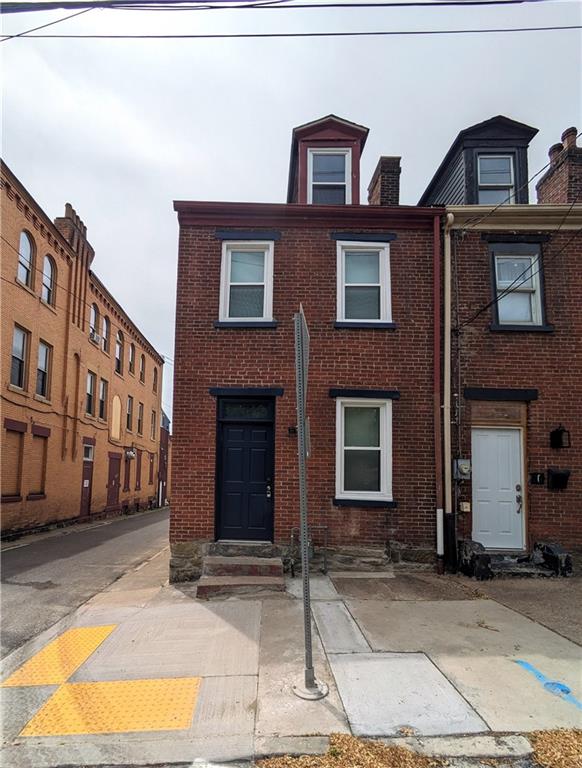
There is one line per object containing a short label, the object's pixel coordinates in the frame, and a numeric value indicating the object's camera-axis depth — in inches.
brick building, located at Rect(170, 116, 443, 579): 327.3
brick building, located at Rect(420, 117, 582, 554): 335.0
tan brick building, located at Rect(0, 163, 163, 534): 593.6
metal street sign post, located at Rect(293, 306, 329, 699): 159.0
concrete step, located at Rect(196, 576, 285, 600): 274.5
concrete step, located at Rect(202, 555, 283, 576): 291.7
